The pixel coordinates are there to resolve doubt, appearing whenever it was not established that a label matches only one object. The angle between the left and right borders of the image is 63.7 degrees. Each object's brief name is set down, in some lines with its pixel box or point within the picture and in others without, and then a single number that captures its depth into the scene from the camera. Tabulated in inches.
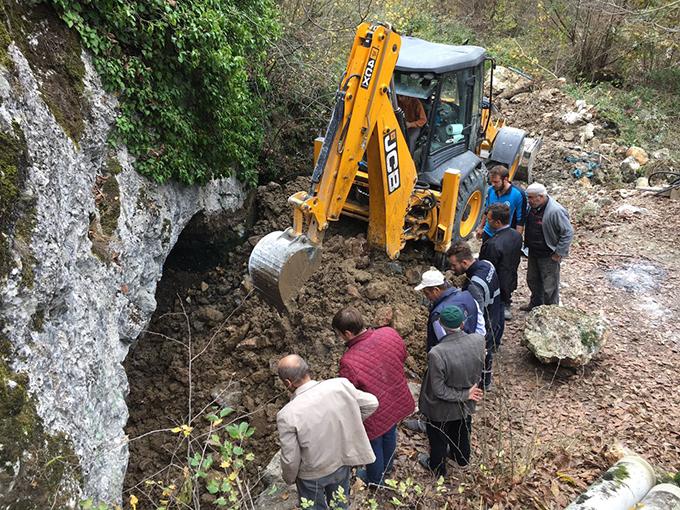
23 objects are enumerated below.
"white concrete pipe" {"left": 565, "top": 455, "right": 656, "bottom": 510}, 143.8
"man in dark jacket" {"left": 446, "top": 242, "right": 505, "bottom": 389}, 188.2
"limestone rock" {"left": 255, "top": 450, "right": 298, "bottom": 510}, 169.5
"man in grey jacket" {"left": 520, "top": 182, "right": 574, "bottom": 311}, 229.3
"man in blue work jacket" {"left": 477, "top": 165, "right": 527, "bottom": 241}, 244.8
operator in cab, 253.0
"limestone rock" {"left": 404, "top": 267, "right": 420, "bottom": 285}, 262.7
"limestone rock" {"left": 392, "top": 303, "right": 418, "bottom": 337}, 228.7
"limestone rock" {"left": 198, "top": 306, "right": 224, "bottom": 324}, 254.7
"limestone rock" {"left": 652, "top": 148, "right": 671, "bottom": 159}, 429.1
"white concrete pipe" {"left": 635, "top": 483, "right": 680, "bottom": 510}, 142.5
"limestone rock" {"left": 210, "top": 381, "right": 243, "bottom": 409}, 215.0
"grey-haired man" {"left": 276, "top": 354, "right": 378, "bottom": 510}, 126.9
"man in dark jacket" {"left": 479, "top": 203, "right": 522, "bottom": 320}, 212.6
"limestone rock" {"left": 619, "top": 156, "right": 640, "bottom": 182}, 414.3
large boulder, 218.5
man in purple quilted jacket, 151.3
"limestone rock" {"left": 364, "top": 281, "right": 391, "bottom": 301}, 240.7
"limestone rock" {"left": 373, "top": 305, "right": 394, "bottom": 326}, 222.2
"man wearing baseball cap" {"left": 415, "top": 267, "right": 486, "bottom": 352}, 171.8
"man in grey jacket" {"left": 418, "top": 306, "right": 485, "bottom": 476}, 152.9
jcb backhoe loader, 194.2
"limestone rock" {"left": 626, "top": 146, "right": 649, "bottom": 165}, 426.0
